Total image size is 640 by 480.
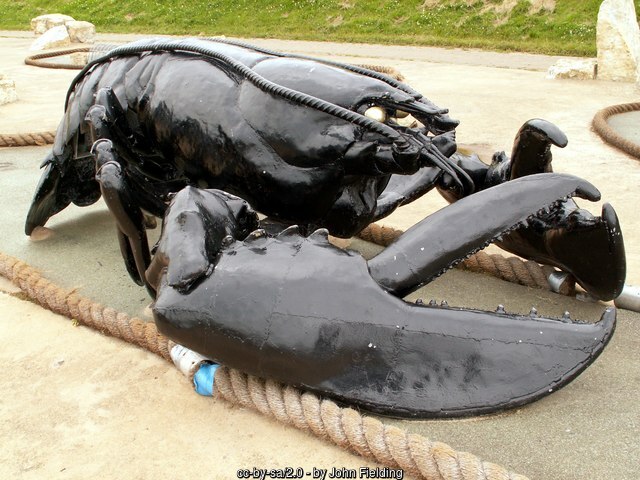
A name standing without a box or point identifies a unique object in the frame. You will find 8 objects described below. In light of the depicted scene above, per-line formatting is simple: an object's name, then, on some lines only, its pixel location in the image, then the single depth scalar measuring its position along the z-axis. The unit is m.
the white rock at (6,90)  8.94
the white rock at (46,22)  18.00
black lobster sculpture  1.81
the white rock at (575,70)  9.69
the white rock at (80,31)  16.55
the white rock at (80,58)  12.60
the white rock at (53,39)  15.92
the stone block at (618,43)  9.55
